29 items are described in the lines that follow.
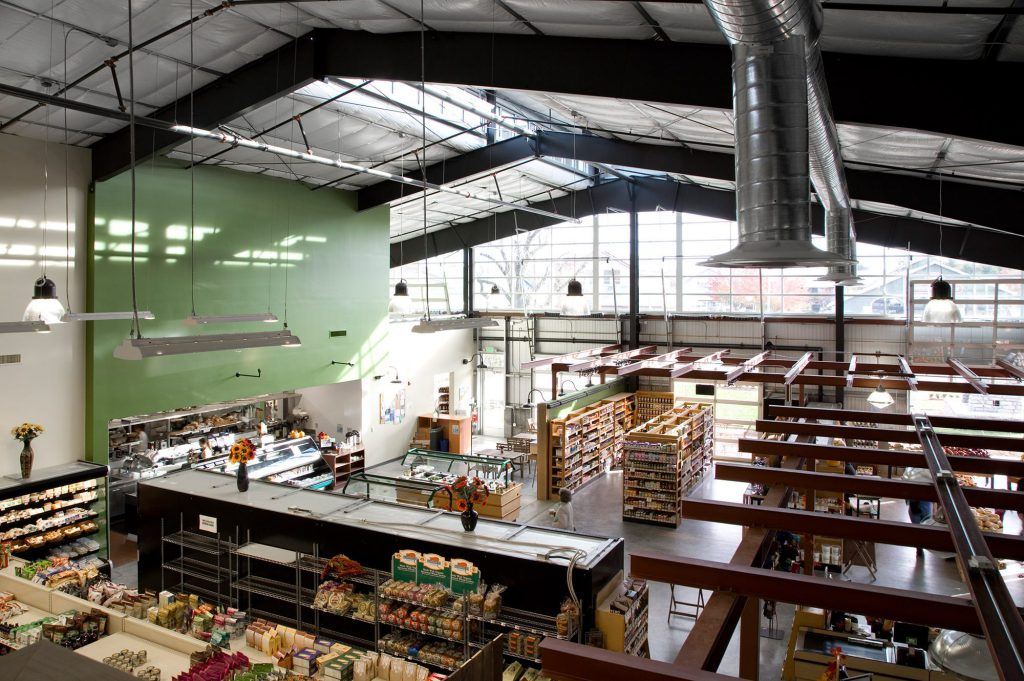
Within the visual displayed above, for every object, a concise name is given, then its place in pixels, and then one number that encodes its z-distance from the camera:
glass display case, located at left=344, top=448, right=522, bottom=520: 10.70
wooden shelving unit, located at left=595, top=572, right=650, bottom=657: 5.70
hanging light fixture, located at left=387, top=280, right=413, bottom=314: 9.12
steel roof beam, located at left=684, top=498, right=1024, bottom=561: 2.34
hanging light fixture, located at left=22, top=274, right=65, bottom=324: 6.21
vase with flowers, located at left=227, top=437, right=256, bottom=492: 7.96
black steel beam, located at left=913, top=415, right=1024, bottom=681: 1.21
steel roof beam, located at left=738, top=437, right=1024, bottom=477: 3.67
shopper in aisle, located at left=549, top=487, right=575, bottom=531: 10.33
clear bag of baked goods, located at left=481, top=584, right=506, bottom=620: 5.81
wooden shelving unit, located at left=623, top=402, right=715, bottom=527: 12.46
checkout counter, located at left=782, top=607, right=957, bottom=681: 5.89
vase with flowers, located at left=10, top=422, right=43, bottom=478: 9.61
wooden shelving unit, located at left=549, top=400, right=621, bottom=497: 14.39
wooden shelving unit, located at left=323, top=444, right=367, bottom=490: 14.66
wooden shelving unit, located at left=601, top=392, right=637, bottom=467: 17.39
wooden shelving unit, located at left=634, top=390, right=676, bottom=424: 18.16
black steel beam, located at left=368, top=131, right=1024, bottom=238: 7.93
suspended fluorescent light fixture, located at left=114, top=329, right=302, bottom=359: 5.18
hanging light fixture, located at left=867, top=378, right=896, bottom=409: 9.98
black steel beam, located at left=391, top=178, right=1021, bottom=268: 10.38
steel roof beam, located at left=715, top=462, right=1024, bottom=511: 2.95
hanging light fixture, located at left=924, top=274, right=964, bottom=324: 7.05
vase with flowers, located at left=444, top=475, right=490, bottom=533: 6.46
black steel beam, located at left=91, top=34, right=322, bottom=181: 8.45
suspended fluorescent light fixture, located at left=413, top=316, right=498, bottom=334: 7.93
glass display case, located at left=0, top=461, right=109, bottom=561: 9.39
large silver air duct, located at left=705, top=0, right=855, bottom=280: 3.27
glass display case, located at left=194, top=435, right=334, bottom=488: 12.23
